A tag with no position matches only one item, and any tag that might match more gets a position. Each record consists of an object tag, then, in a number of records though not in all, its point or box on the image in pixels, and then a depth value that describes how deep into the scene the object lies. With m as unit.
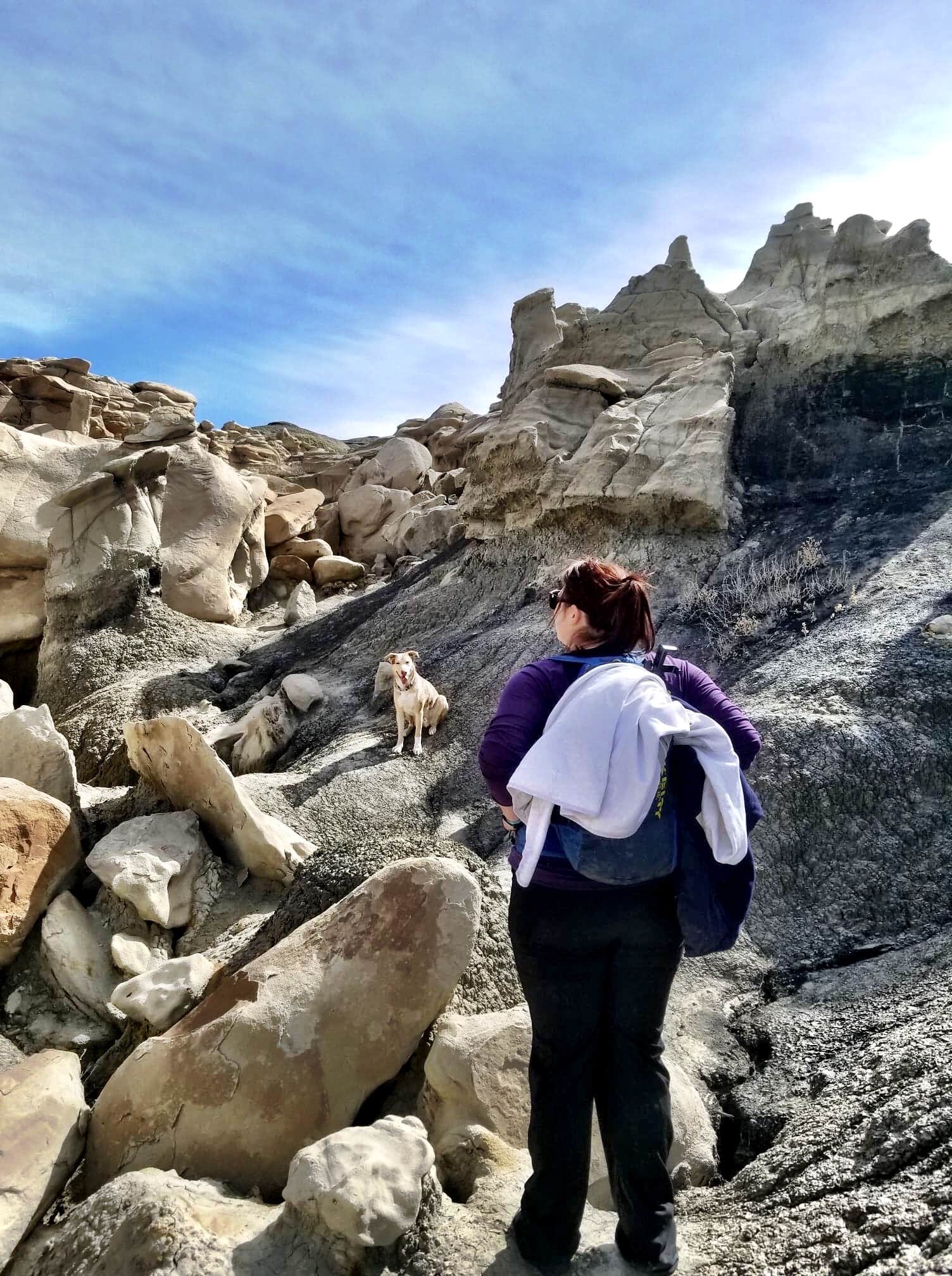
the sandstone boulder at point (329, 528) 17.32
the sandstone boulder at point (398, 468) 19.78
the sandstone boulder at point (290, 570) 14.88
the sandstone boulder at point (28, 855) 4.41
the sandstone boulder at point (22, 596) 12.17
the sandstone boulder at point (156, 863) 4.65
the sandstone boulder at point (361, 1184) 2.25
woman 2.01
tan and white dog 7.02
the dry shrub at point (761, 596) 6.66
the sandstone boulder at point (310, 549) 15.31
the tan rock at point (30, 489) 11.96
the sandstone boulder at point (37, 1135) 2.75
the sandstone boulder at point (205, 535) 11.77
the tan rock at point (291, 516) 15.70
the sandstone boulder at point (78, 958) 4.24
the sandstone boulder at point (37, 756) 5.62
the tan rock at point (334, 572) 14.66
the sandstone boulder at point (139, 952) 4.40
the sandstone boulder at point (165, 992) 3.71
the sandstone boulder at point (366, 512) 17.17
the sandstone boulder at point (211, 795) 5.04
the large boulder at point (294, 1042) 2.95
